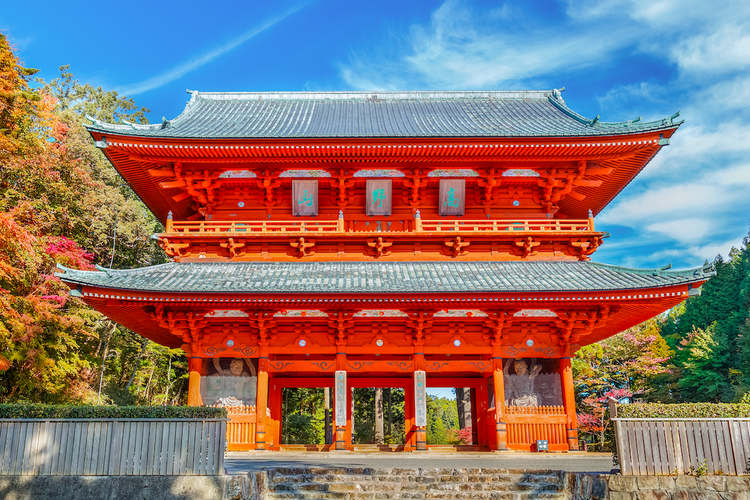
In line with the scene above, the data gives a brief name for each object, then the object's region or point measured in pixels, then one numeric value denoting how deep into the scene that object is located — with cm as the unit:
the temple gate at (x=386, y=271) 1513
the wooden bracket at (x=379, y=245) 1708
